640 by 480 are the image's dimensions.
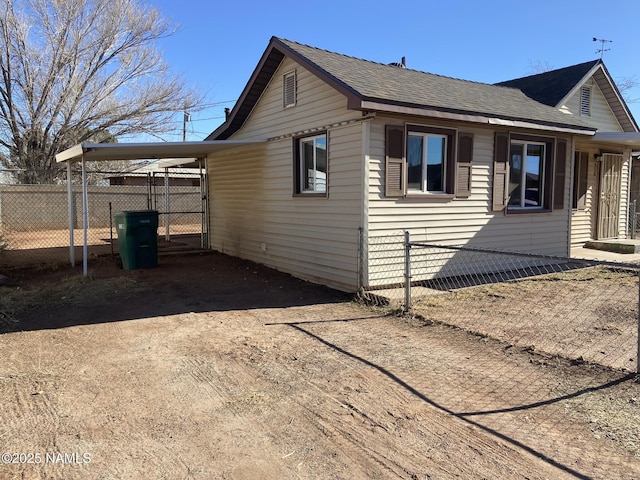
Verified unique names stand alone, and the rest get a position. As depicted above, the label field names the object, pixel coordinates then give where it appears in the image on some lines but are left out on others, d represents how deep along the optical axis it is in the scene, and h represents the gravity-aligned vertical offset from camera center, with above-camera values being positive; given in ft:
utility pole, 80.28 +14.80
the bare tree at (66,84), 60.44 +16.22
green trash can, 32.48 -2.36
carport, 27.79 +3.52
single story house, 24.59 +2.66
